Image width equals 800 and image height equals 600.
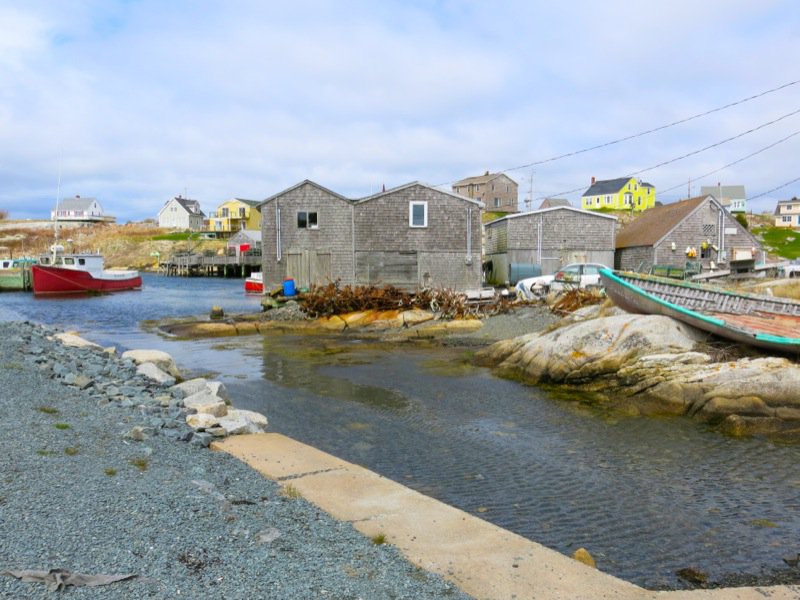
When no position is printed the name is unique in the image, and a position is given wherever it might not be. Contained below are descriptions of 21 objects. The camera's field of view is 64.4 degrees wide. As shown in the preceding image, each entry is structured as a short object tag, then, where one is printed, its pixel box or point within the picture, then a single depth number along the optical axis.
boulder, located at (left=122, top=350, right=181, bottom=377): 14.48
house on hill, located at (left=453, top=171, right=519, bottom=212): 89.44
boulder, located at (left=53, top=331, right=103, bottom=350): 16.59
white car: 28.08
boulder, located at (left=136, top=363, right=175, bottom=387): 12.19
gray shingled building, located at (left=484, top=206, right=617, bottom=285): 37.19
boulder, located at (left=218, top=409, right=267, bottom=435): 8.81
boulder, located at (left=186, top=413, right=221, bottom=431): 8.51
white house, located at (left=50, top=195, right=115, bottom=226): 134.38
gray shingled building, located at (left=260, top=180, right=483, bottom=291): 32.16
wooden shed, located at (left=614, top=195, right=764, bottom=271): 37.62
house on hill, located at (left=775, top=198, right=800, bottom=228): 108.94
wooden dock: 82.94
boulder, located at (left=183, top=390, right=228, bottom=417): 9.48
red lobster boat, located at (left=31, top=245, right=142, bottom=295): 49.47
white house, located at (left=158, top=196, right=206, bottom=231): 125.19
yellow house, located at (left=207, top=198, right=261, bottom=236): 109.96
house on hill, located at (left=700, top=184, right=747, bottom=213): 110.06
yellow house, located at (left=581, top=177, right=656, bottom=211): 97.00
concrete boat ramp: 4.49
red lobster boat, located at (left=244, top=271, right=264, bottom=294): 49.94
